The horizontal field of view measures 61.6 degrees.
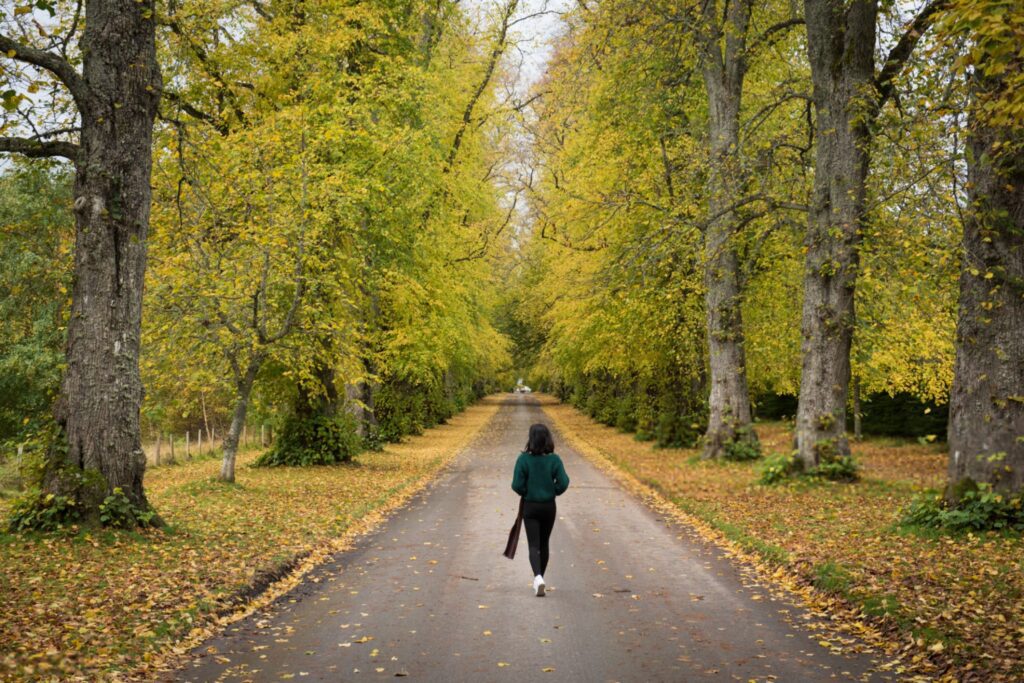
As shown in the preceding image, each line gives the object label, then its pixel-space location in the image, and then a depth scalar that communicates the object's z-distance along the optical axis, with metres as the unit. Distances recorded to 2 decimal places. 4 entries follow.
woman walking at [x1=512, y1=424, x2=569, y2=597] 8.47
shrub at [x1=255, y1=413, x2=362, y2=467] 21.08
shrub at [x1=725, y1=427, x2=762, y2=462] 21.19
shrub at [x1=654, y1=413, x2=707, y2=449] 26.69
